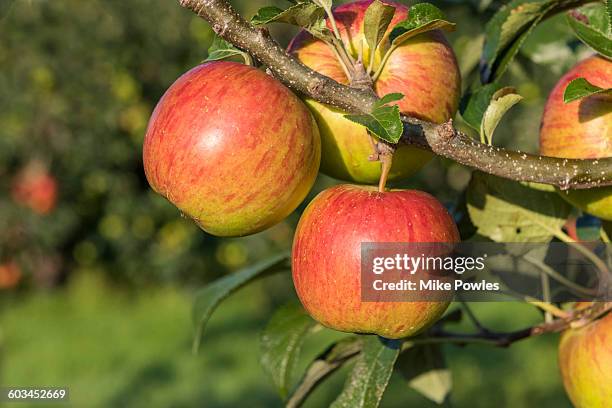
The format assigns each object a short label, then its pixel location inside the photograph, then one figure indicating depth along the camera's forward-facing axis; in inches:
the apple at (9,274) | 174.7
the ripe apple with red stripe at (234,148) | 28.4
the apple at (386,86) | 29.6
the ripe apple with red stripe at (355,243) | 28.4
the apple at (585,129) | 30.1
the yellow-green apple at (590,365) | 30.8
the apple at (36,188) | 165.8
